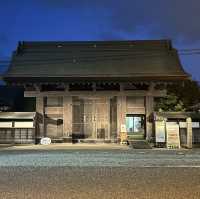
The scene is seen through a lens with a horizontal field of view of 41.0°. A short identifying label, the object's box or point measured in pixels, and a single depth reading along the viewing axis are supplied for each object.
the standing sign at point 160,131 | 15.85
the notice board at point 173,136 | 15.30
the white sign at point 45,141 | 17.57
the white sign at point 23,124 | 17.40
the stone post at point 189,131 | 15.66
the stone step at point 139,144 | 15.36
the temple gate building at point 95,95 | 17.74
